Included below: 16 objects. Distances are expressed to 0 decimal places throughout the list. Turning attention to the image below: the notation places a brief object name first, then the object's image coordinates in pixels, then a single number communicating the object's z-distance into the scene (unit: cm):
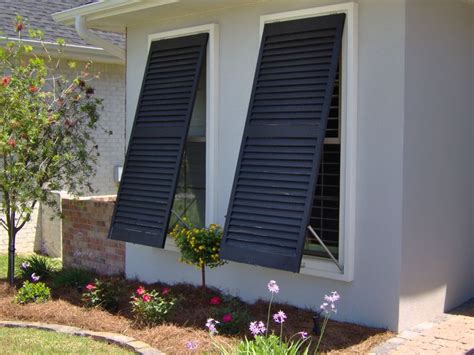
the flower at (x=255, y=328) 449
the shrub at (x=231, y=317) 574
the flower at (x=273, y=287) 475
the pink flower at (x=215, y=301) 631
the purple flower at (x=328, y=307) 610
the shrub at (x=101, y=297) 672
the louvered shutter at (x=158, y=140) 721
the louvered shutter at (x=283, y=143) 581
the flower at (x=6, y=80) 718
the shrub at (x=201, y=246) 654
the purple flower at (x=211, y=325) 476
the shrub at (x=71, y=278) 758
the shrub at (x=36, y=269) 816
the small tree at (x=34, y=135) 733
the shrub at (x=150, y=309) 612
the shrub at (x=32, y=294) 711
